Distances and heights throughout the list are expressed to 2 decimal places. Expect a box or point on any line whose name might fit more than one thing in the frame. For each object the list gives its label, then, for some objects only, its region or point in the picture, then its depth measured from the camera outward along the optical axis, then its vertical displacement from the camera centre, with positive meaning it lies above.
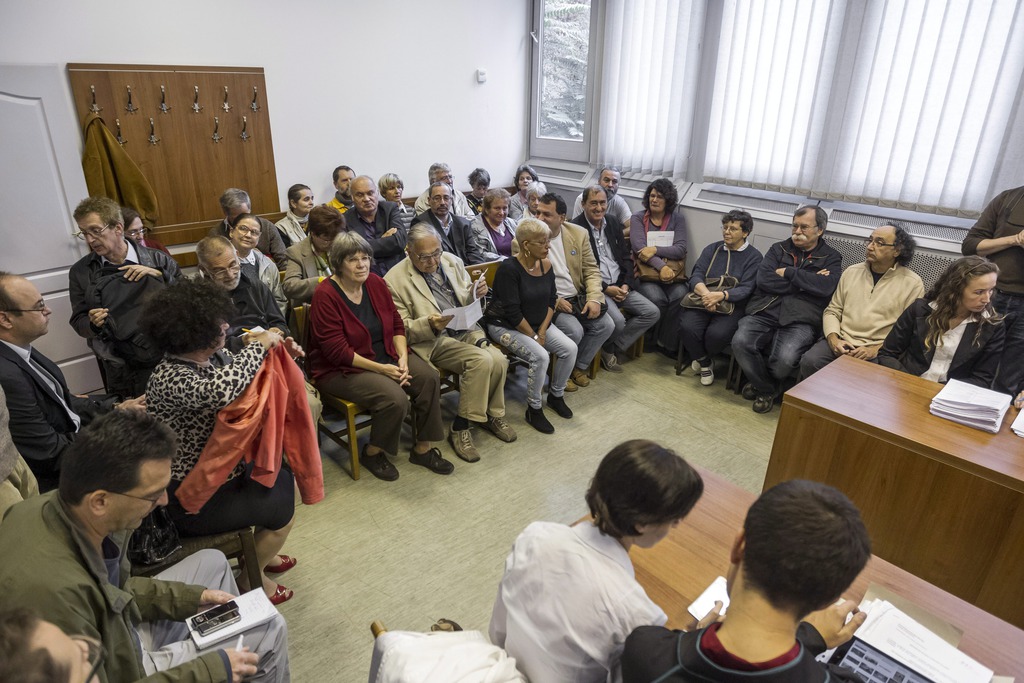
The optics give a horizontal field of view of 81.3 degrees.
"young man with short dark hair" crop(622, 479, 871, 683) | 1.00 -0.78
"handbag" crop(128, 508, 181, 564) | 1.82 -1.25
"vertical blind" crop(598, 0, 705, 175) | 4.89 +0.30
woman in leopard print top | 1.84 -0.81
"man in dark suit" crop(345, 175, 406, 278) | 4.09 -0.74
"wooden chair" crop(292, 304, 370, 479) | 2.99 -1.45
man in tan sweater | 3.50 -0.99
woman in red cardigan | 2.94 -1.19
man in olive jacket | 1.22 -0.88
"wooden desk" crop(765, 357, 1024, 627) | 2.04 -1.22
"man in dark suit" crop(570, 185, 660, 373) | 4.38 -1.14
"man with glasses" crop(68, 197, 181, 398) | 2.81 -0.83
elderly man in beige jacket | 3.28 -1.14
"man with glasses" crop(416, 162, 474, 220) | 4.69 -0.62
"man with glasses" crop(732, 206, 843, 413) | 3.87 -1.14
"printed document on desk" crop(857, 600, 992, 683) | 1.29 -1.11
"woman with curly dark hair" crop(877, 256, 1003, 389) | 2.72 -0.90
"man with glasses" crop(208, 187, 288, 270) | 3.63 -0.68
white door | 3.18 -0.43
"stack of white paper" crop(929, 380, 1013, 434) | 2.22 -1.01
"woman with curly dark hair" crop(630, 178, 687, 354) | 4.57 -0.95
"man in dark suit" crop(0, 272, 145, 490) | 1.94 -0.89
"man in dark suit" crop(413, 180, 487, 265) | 4.25 -0.77
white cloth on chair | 1.12 -0.99
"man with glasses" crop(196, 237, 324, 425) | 2.86 -0.89
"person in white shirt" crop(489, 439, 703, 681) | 1.20 -0.88
